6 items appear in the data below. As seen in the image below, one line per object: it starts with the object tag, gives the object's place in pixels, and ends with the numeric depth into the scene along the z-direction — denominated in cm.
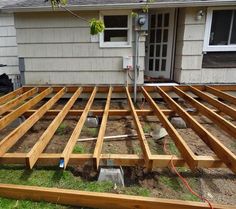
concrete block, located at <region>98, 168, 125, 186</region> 232
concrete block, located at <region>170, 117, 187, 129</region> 386
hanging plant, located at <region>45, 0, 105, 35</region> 226
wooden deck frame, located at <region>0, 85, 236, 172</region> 225
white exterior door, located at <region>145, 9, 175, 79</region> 577
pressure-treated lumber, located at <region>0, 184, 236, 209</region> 184
